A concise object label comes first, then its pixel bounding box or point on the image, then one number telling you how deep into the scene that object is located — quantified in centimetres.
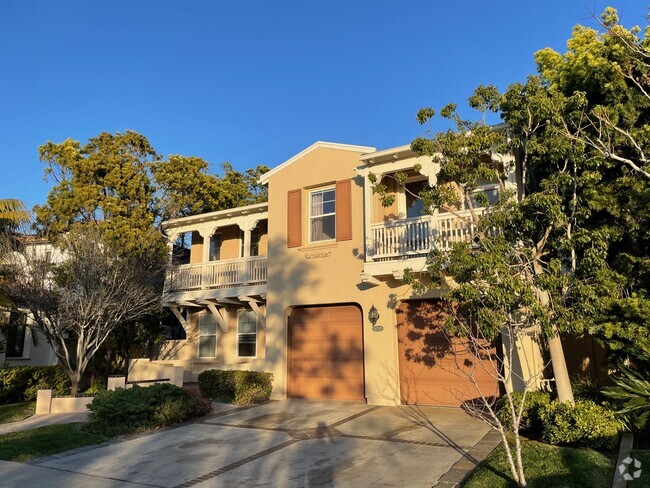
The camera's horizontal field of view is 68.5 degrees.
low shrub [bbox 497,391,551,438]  856
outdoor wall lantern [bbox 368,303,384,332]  1316
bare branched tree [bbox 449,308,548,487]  595
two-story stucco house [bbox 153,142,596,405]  1244
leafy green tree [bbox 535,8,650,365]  805
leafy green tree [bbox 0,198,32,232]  1633
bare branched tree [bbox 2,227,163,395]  1442
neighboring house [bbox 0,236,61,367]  1922
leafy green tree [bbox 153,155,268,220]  2106
